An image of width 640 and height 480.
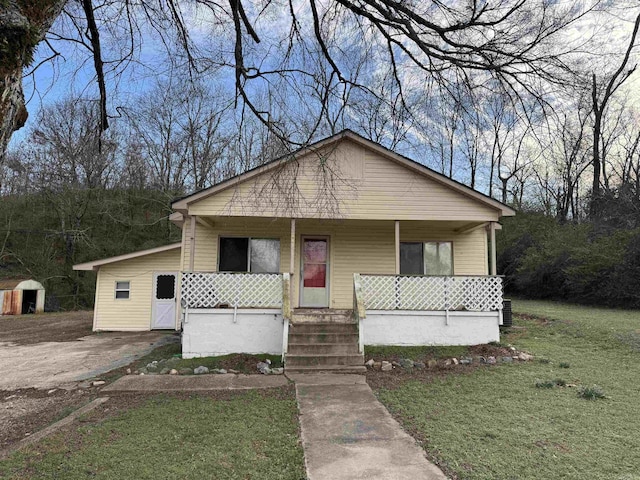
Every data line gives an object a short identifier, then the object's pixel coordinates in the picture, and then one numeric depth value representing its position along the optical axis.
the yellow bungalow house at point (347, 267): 9.05
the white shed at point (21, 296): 21.80
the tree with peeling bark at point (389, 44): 3.66
